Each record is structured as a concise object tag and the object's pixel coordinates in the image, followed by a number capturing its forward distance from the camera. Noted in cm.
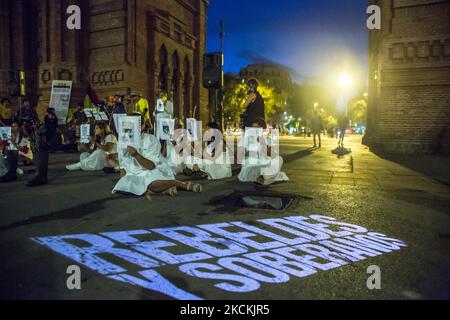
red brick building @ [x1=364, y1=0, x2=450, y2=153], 1498
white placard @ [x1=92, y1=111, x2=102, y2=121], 1211
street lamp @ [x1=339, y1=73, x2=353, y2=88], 2964
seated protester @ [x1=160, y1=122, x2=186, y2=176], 939
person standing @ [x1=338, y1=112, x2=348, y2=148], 2081
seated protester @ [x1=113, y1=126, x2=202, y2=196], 661
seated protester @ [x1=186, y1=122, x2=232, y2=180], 896
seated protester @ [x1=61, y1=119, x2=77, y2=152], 1605
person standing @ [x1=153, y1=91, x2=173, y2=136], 1087
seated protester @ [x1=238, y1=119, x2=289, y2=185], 812
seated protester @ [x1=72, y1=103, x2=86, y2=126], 1526
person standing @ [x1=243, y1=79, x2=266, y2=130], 888
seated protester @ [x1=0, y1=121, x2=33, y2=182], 868
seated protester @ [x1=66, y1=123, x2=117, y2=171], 986
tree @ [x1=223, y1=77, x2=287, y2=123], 4569
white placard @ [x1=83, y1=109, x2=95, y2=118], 1201
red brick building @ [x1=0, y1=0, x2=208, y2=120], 1909
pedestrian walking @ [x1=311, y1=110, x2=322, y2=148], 2048
